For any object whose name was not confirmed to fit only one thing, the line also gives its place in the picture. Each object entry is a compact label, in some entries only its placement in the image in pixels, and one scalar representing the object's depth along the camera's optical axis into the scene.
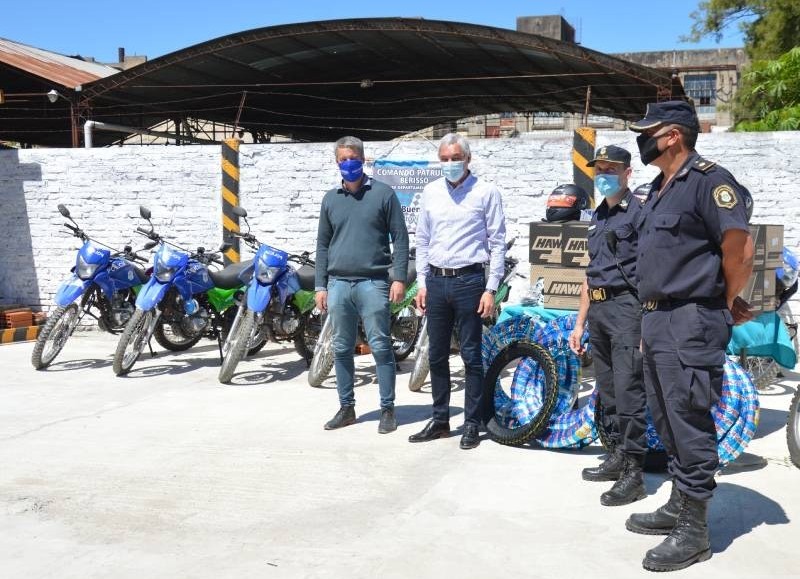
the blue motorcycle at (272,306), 7.39
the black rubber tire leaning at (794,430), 4.79
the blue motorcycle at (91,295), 8.02
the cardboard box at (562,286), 6.57
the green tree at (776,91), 12.83
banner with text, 9.62
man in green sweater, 5.73
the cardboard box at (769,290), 5.99
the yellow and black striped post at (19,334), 9.95
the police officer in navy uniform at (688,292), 3.44
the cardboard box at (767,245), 5.93
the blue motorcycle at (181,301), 7.82
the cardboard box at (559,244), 6.61
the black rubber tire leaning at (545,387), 5.16
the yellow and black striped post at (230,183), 10.27
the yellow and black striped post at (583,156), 9.05
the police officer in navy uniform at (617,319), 4.36
